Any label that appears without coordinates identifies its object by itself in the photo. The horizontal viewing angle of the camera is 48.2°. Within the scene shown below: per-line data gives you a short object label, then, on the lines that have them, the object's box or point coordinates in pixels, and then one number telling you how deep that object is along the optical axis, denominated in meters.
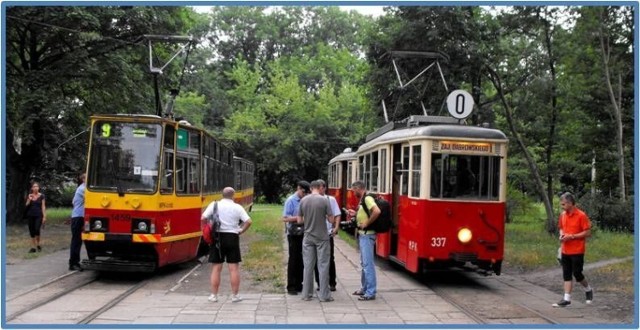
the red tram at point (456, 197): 11.82
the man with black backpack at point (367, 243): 10.49
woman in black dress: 15.68
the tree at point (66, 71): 22.22
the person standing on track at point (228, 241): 10.30
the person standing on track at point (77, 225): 13.34
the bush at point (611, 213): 24.98
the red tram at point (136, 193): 12.12
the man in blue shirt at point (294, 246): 11.03
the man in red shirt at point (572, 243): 10.36
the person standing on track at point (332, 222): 10.73
